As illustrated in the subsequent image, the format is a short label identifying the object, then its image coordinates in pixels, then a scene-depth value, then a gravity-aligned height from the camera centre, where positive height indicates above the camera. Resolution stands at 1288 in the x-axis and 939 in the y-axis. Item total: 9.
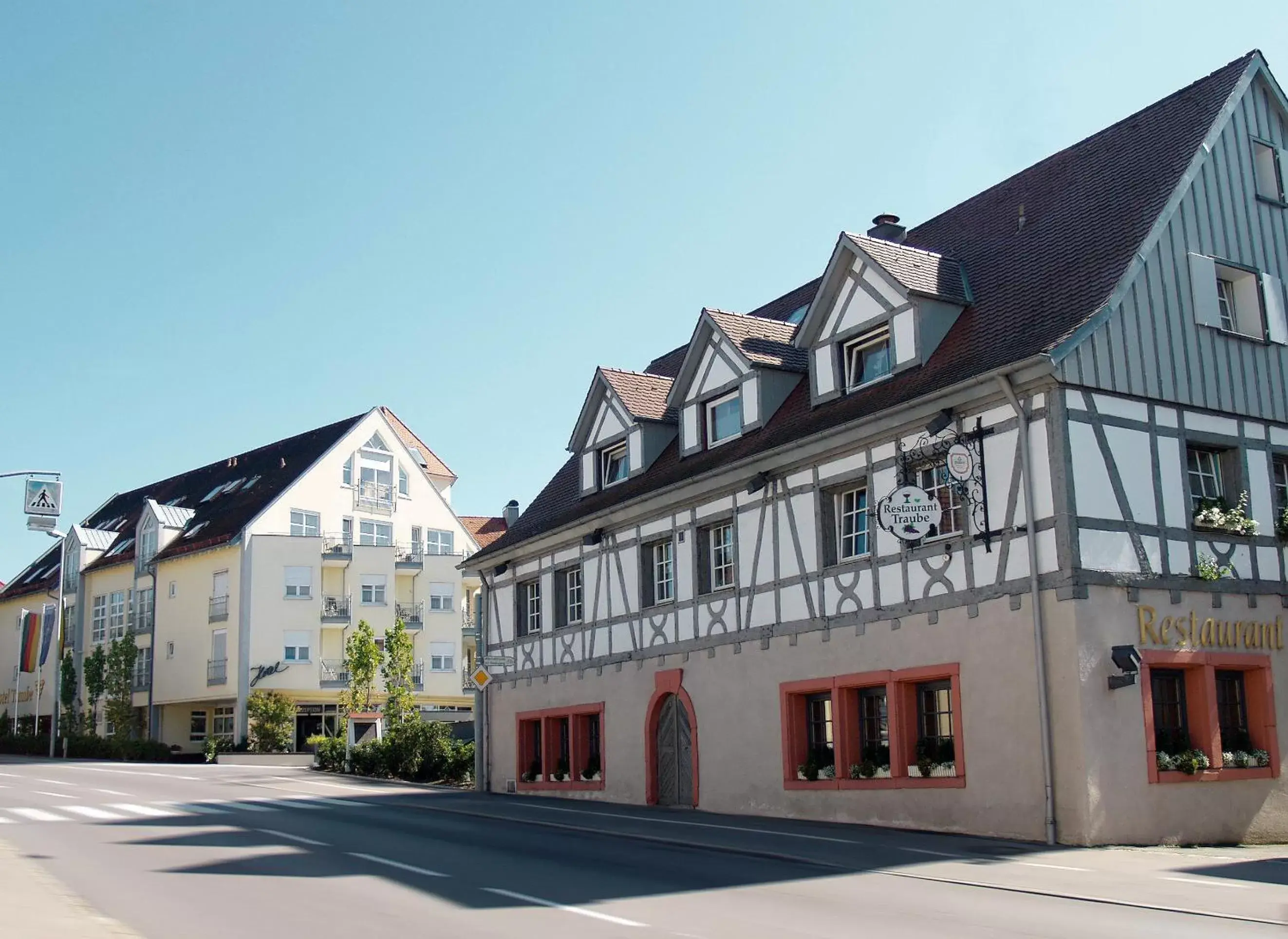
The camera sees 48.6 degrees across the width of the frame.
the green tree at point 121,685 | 58.69 +1.67
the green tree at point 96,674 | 59.09 +2.16
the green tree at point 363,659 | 42.91 +1.86
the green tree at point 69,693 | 62.59 +1.49
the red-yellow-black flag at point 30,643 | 66.44 +3.93
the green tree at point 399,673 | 40.81 +1.44
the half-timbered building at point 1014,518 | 17.39 +2.58
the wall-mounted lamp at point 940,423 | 18.81 +3.74
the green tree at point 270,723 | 53.69 -0.02
